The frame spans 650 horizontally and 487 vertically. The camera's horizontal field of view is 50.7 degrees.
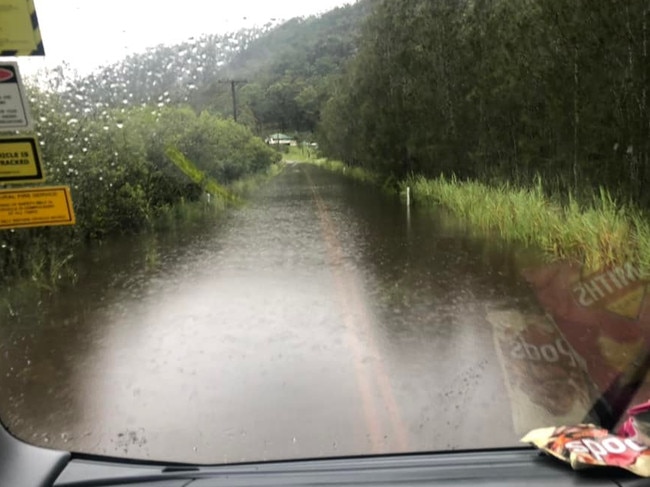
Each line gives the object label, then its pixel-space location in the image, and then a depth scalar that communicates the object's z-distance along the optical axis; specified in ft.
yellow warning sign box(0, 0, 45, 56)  9.54
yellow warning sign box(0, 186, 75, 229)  10.46
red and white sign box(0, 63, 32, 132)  9.68
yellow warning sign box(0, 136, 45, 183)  9.96
